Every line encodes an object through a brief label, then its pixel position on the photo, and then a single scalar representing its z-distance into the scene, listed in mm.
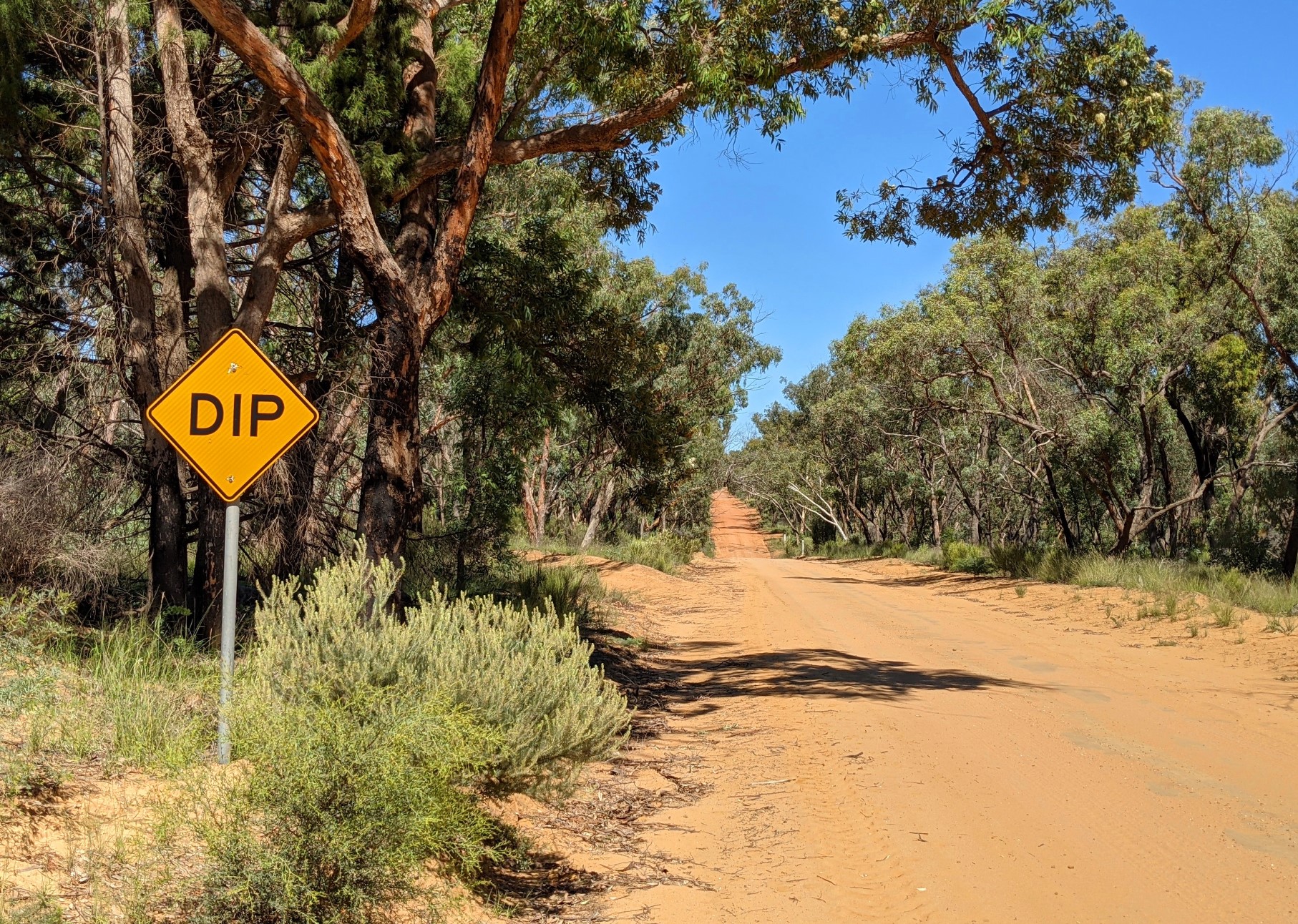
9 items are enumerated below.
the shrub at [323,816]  4066
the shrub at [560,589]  15719
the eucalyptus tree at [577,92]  9734
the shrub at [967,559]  32312
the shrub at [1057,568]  25156
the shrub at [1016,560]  28531
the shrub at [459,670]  5660
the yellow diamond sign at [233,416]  6340
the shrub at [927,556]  40775
